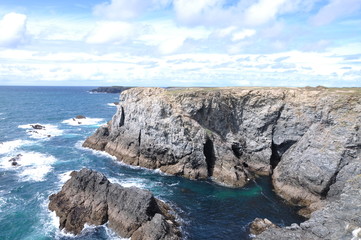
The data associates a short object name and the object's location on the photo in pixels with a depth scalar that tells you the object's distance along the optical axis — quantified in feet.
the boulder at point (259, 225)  117.39
